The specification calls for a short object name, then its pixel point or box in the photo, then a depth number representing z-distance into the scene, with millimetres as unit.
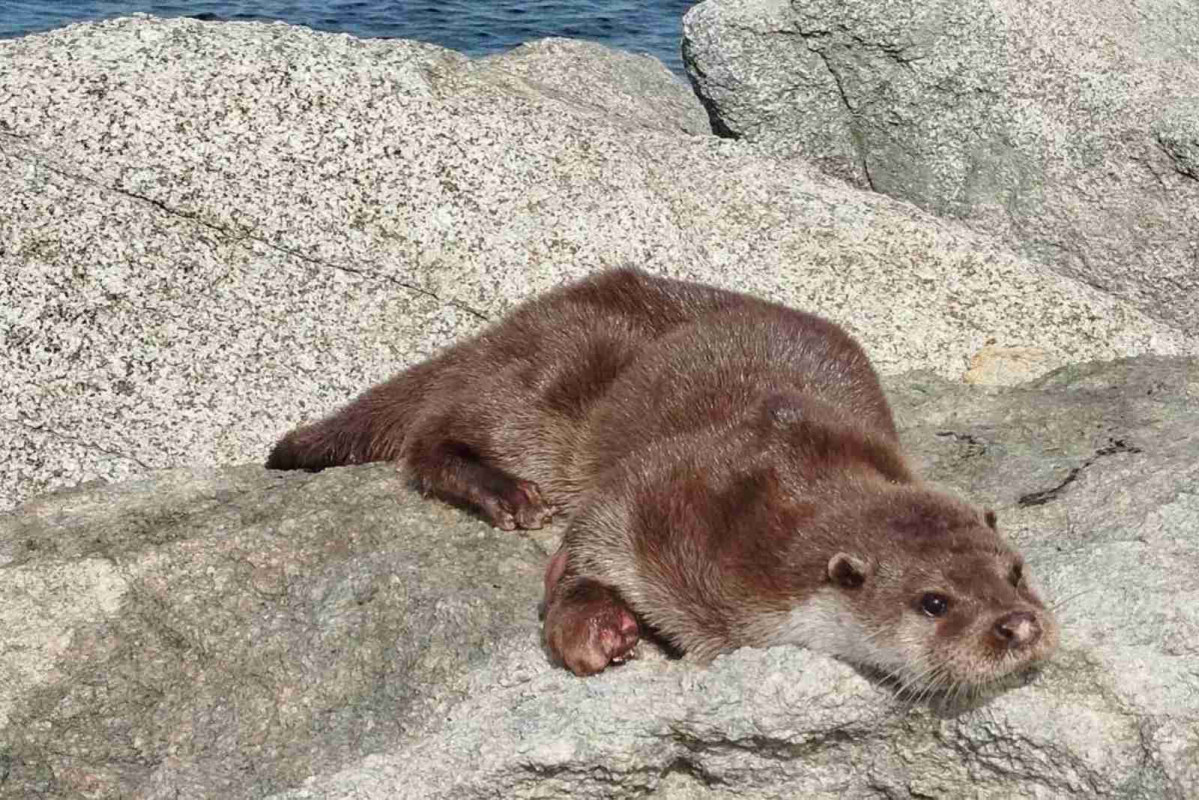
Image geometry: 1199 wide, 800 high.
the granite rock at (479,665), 3463
